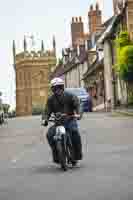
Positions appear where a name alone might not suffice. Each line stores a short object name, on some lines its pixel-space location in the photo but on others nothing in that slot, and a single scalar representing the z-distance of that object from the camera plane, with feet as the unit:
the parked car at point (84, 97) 174.64
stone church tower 527.40
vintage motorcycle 43.27
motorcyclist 44.19
